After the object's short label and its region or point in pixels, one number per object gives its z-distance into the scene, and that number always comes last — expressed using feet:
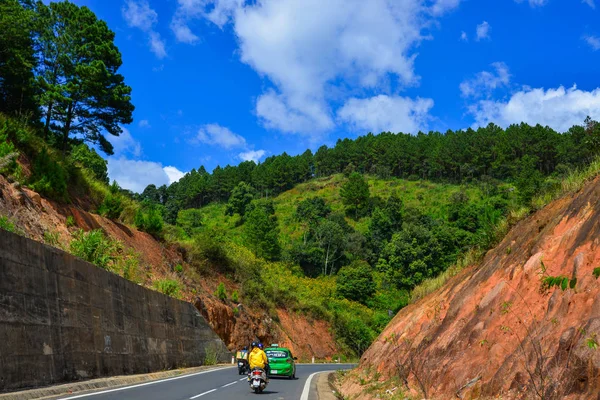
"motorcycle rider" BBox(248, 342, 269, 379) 49.16
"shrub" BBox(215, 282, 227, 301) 122.52
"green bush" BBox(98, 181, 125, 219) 99.65
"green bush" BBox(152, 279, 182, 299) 81.46
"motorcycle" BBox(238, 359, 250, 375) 72.30
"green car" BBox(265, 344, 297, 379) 70.44
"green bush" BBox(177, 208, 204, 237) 299.58
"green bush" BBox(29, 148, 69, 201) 80.74
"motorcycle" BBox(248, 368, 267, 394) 47.39
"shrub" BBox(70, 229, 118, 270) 57.77
